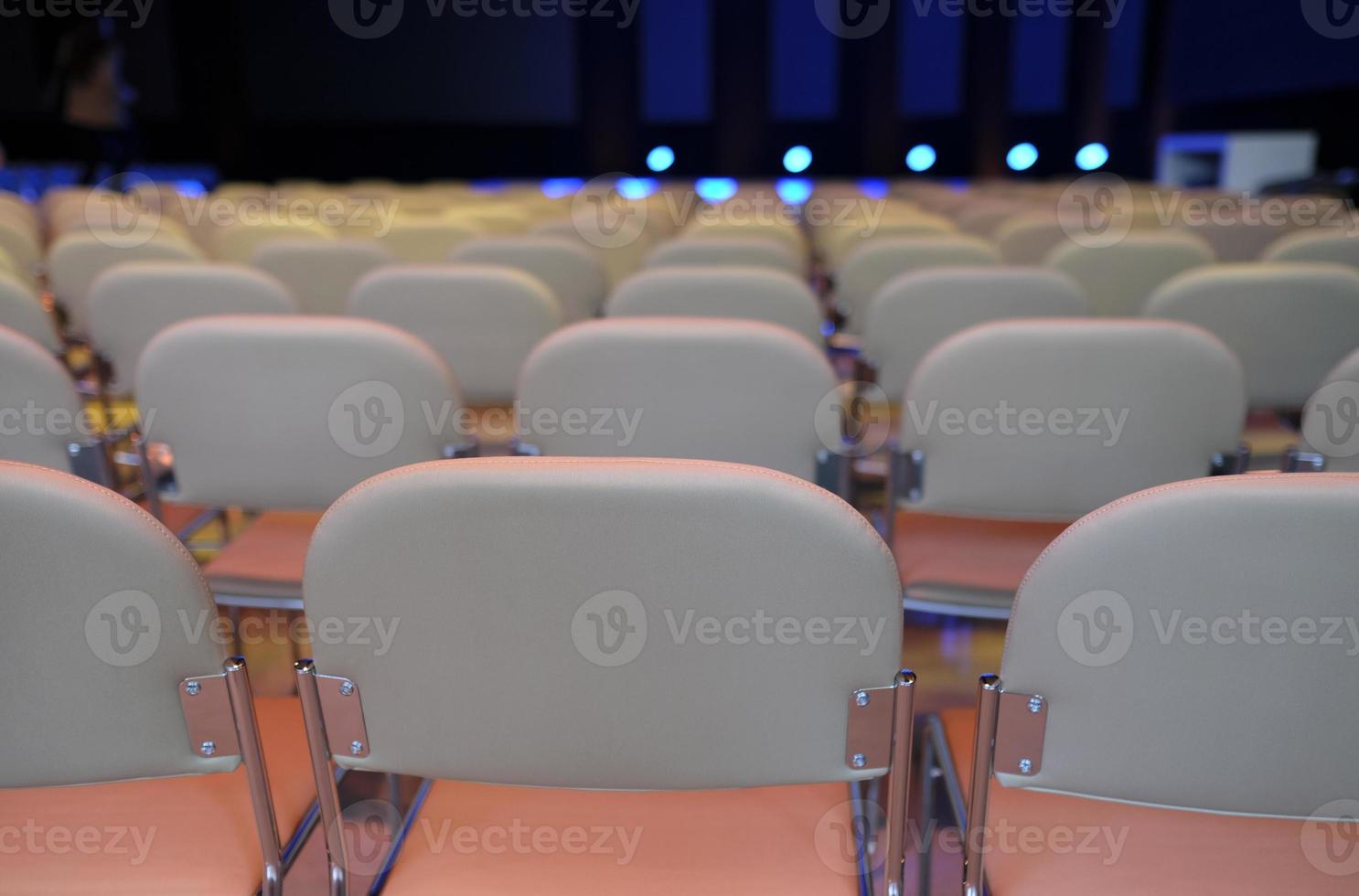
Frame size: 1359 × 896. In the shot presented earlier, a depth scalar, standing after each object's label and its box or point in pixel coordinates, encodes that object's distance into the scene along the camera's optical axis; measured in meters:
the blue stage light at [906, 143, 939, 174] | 15.02
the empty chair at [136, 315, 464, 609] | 1.58
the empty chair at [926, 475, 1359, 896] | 0.79
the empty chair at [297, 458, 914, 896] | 0.81
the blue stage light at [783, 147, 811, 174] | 15.17
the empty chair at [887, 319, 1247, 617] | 1.53
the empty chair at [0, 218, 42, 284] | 3.86
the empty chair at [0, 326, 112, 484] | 1.58
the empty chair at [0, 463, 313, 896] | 0.85
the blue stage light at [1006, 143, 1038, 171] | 14.62
